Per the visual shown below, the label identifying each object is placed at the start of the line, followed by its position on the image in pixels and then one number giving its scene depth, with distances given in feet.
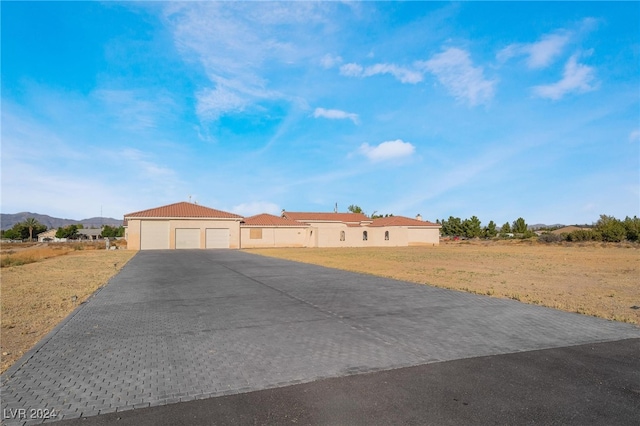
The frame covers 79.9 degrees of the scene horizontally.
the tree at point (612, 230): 160.84
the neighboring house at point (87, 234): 372.79
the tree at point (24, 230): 336.08
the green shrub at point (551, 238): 176.14
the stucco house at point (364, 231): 167.32
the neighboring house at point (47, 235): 366.26
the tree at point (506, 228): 311.39
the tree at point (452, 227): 307.58
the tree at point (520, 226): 282.87
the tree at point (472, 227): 287.69
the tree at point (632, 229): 158.10
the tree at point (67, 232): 354.84
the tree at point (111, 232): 361.30
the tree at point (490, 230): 284.63
